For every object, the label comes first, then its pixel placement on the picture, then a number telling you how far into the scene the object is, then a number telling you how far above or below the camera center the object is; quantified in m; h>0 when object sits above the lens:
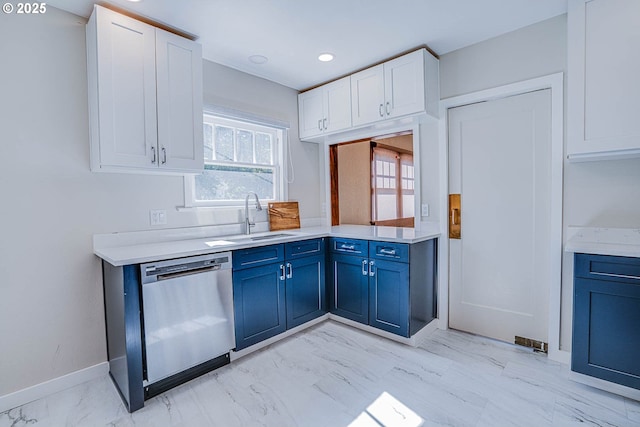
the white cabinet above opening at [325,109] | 3.17 +1.06
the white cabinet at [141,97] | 2.02 +0.78
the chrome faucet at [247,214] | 2.98 -0.08
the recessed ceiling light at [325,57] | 2.77 +1.36
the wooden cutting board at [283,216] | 3.30 -0.11
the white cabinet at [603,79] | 1.80 +0.76
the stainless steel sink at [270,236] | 2.88 -0.29
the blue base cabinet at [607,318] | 1.75 -0.69
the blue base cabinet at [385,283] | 2.57 -0.71
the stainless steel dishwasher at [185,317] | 1.92 -0.74
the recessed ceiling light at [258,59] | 2.79 +1.35
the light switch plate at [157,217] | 2.47 -0.08
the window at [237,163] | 2.89 +0.43
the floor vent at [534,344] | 2.43 -1.14
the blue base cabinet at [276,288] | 2.39 -0.71
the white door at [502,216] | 2.44 -0.11
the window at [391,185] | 4.29 +0.30
